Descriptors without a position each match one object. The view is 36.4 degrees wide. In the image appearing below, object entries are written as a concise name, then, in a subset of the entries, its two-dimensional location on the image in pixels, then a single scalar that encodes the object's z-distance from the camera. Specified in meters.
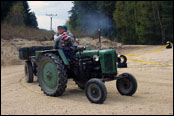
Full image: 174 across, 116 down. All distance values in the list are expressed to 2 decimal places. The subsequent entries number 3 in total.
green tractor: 6.29
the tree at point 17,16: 18.84
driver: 7.17
